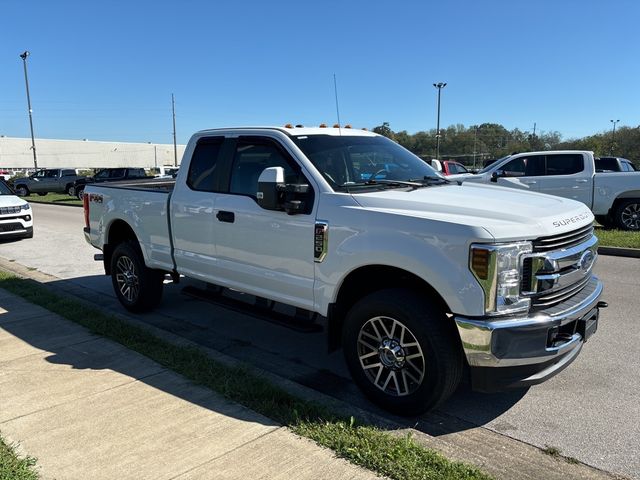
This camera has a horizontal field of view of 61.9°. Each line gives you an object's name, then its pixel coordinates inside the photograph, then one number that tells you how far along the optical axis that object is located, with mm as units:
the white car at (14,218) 12781
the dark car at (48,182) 34219
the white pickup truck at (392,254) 3248
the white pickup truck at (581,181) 12000
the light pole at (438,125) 38531
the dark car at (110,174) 28969
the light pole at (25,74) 36312
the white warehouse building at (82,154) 85625
